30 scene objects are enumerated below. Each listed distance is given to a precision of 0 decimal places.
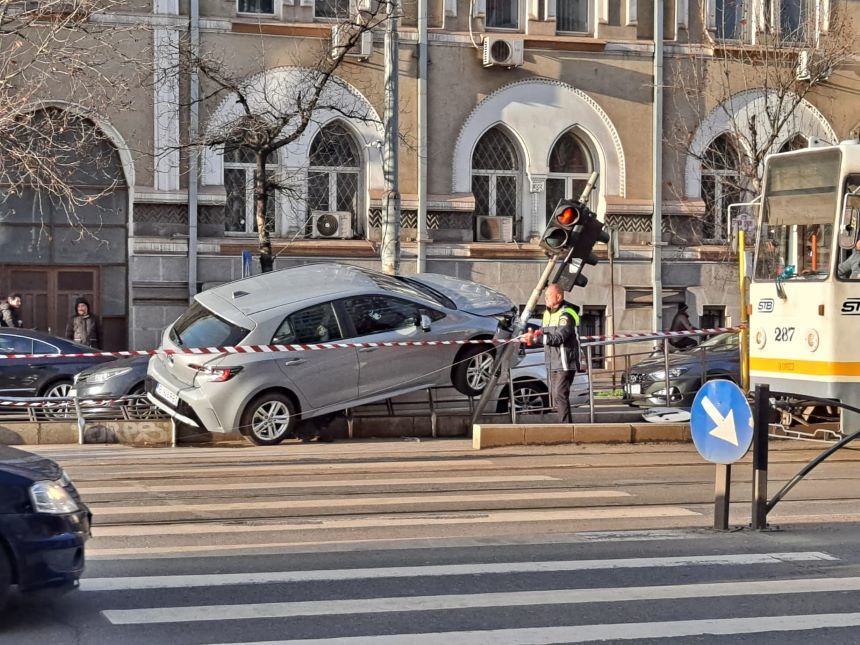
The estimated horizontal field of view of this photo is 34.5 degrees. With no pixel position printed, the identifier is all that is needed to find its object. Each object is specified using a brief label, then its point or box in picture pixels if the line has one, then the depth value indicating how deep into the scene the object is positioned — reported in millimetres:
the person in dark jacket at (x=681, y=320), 26703
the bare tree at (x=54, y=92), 18969
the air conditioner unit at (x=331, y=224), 27750
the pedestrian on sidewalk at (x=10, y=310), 23734
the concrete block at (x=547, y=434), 15625
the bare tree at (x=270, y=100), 23234
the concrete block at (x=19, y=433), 16453
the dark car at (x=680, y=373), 18172
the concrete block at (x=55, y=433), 16578
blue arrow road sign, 9469
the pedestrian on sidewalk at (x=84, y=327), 24188
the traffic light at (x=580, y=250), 16047
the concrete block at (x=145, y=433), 16453
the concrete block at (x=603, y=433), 15812
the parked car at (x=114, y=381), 18062
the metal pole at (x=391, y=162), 21359
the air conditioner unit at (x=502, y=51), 28312
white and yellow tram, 15383
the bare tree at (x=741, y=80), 29469
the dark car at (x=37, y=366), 19578
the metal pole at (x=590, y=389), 16647
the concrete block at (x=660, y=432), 16016
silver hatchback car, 15617
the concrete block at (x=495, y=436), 15508
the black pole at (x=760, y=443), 9523
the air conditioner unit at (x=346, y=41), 26203
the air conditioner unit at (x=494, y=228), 28891
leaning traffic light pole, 15977
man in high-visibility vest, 16031
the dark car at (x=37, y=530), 6598
